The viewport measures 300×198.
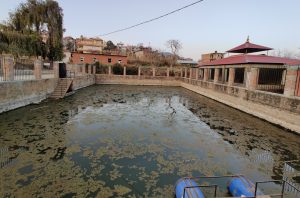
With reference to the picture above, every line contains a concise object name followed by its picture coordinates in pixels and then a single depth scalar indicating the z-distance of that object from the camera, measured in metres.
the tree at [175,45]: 61.91
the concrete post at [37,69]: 12.42
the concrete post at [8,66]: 9.57
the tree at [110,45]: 64.59
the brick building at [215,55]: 38.08
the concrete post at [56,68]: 15.36
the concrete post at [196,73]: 24.37
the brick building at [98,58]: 35.72
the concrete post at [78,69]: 24.86
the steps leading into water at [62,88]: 14.52
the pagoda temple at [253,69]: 12.12
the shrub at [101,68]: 32.00
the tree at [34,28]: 22.38
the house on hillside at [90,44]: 50.40
